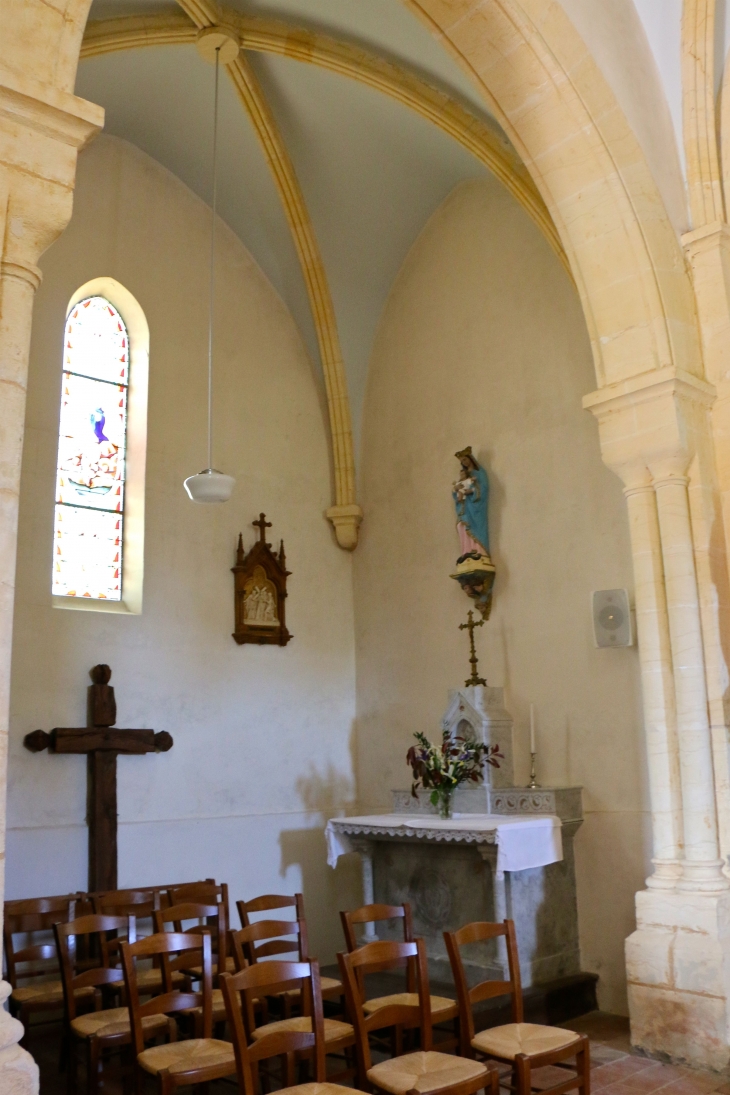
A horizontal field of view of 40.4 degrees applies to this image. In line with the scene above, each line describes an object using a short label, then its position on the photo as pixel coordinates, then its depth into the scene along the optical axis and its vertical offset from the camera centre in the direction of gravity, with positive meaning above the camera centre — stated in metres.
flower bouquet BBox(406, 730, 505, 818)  7.30 -0.15
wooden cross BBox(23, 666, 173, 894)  7.42 +0.01
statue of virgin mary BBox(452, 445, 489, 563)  8.29 +1.95
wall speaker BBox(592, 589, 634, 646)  7.20 +0.88
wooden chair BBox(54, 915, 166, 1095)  4.57 -1.27
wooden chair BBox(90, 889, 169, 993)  6.01 -0.98
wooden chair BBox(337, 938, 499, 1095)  3.79 -1.25
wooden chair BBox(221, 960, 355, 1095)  3.62 -1.08
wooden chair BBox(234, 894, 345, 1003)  5.25 -1.01
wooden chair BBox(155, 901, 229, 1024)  5.29 -1.02
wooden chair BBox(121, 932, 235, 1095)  4.03 -1.24
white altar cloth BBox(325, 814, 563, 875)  6.46 -0.59
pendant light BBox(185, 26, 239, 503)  7.02 +2.91
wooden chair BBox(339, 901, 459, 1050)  4.80 -1.13
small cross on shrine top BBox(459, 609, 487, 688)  7.88 +0.65
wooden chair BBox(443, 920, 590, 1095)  4.07 -1.26
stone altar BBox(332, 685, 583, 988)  6.72 -0.94
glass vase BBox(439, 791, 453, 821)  7.29 -0.44
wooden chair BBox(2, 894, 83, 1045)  5.58 -1.24
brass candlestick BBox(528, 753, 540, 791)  7.46 -0.25
